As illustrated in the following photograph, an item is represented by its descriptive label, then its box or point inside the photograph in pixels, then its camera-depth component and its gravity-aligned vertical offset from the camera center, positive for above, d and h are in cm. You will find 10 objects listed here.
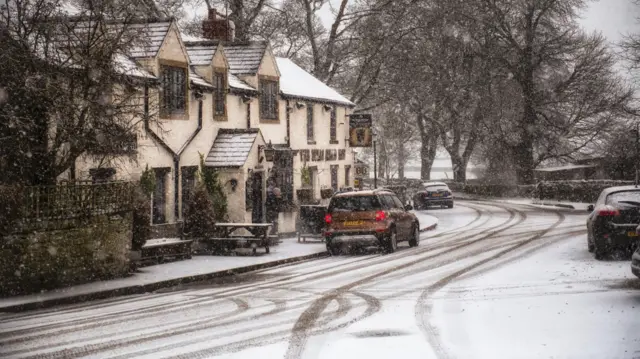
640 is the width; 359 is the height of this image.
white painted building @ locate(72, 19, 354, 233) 2545 +215
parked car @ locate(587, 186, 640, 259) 1972 -97
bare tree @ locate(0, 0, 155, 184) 1742 +201
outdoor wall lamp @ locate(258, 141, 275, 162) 2960 +116
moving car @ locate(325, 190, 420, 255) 2433 -104
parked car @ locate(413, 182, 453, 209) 5119 -80
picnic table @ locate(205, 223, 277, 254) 2492 -154
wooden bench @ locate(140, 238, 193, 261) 2217 -165
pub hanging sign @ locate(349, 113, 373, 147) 4103 +260
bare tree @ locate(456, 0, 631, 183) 5656 +762
